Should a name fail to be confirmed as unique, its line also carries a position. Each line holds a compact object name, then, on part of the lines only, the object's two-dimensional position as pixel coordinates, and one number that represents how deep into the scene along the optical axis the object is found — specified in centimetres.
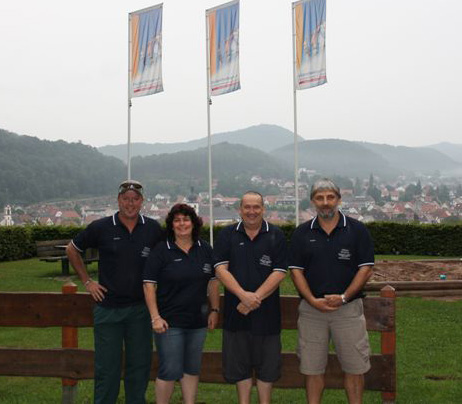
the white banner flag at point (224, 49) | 1947
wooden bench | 1656
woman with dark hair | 470
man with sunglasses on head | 493
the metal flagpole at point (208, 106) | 2000
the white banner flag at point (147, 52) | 1972
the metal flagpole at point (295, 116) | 1944
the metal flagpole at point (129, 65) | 2016
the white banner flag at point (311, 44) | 1880
